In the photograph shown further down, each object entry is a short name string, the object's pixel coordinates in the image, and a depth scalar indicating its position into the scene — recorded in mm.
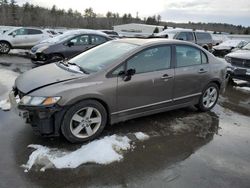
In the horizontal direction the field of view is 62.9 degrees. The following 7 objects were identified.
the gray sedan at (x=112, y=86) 2991
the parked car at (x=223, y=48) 13475
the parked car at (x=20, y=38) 11425
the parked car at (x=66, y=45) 8017
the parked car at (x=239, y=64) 6517
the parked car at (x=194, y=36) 11753
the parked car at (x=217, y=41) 15401
